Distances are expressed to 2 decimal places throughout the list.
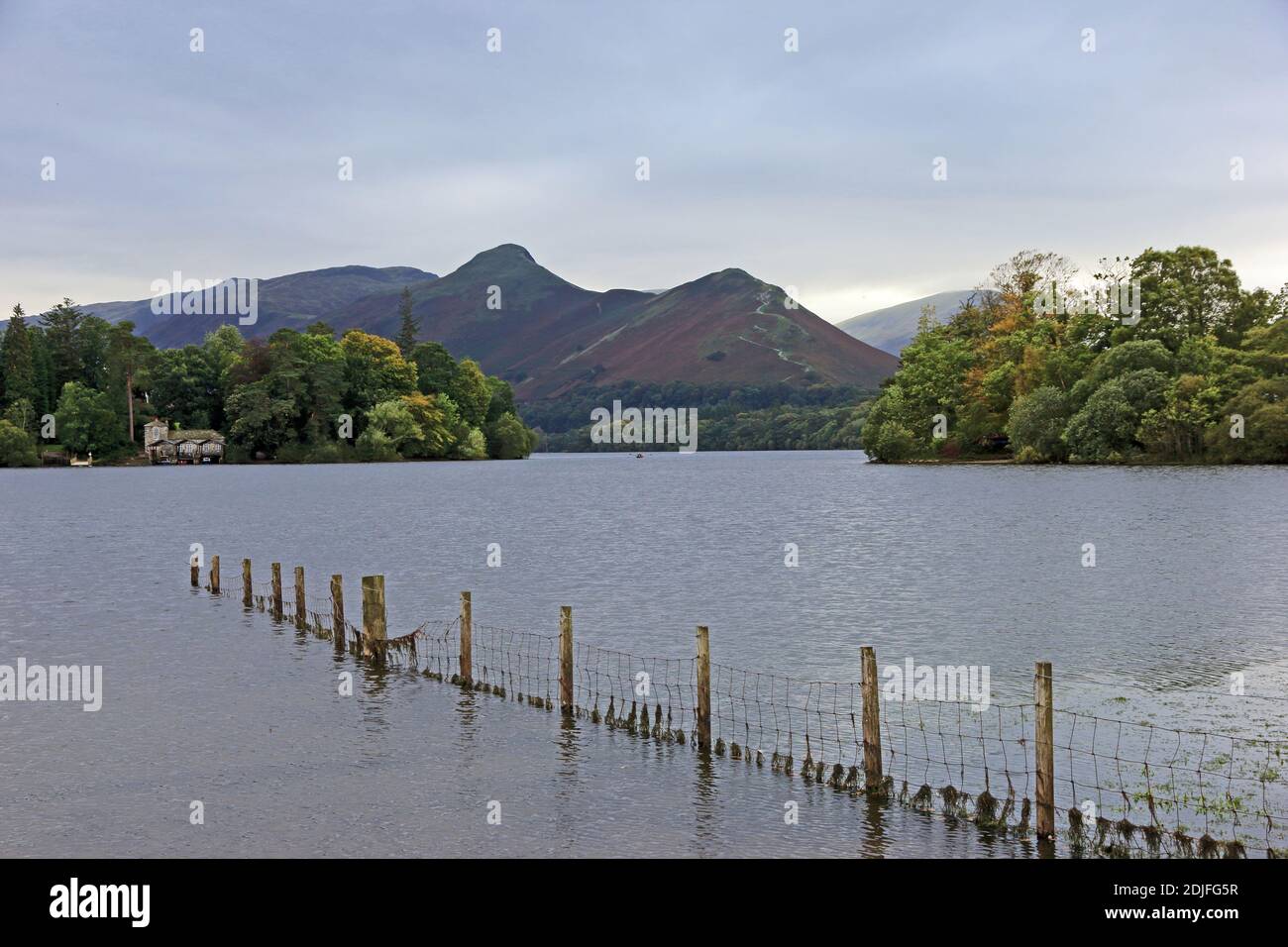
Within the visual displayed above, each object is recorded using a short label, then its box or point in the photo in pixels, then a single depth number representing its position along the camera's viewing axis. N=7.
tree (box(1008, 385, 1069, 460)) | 136.62
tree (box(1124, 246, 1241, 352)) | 132.62
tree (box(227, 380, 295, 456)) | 193.00
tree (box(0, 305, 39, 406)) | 193.62
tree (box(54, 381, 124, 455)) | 194.62
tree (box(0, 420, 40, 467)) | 188.00
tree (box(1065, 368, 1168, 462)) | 124.25
